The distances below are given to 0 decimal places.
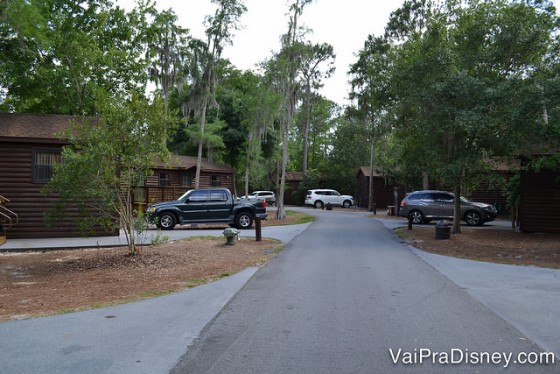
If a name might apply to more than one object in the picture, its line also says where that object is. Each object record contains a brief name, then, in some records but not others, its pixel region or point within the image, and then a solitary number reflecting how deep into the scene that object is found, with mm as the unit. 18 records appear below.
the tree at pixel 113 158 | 10242
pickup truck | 19312
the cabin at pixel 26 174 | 15070
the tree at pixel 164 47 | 28375
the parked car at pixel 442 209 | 23094
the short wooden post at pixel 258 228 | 15258
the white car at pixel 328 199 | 41594
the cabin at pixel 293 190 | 49094
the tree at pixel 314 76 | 46094
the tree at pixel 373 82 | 22875
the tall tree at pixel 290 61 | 26141
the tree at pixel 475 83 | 15031
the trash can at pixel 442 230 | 16339
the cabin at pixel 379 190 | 38969
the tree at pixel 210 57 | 27625
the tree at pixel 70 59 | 23188
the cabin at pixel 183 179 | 28241
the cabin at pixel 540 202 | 18828
